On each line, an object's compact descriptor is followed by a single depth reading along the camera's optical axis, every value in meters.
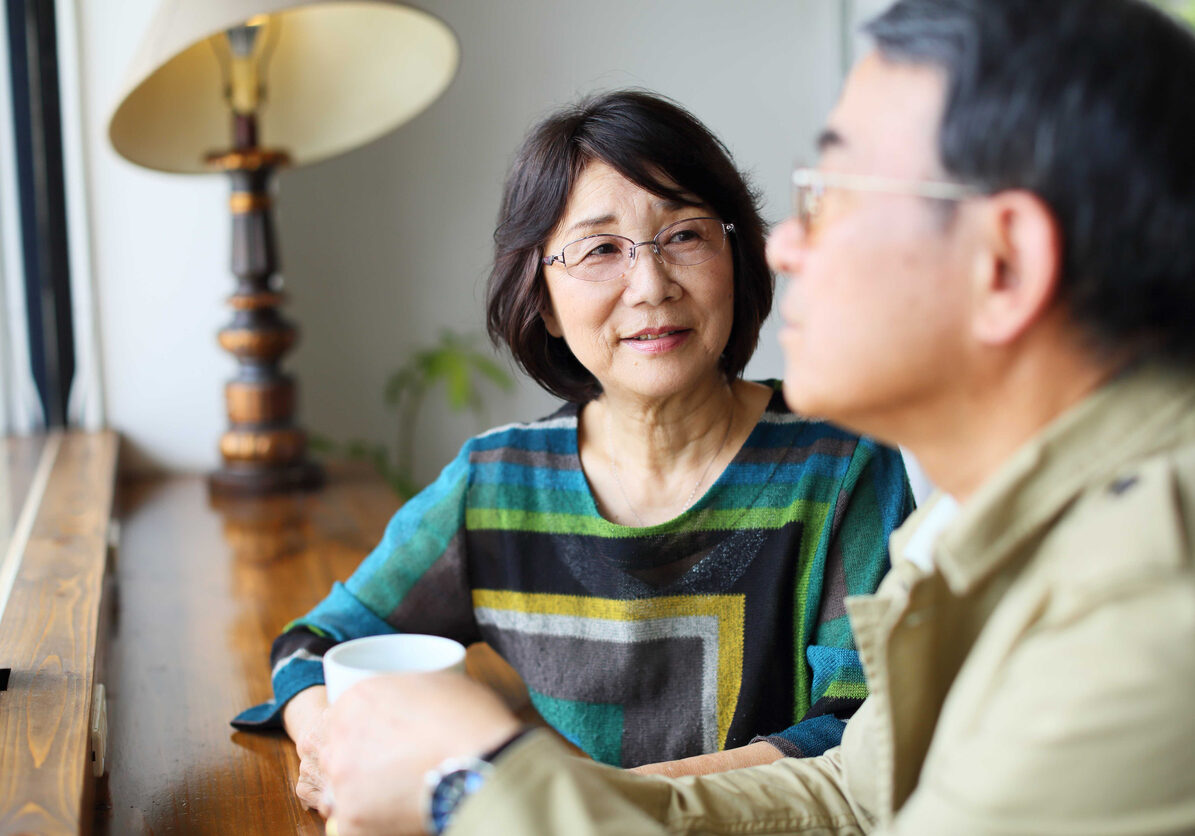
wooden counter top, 1.14
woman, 1.36
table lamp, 2.41
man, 0.62
